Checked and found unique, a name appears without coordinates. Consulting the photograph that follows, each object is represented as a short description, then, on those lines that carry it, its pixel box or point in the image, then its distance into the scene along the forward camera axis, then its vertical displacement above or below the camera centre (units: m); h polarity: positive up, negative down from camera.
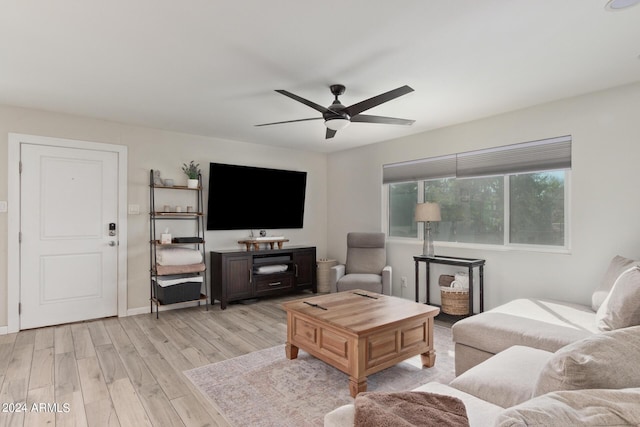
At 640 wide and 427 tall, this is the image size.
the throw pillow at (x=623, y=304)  2.02 -0.55
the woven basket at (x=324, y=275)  5.67 -1.01
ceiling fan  2.69 +0.88
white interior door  3.77 -0.26
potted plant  4.59 +0.53
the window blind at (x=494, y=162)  3.53 +0.62
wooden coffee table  2.37 -0.89
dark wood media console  4.64 -0.85
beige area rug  2.17 -1.25
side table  3.84 -0.56
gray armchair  4.42 -0.75
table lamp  4.27 -0.04
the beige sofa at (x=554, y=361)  0.76 -0.66
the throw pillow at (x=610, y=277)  2.66 -0.49
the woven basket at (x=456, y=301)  3.93 -0.99
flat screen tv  4.93 +0.24
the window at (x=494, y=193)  3.60 +0.25
